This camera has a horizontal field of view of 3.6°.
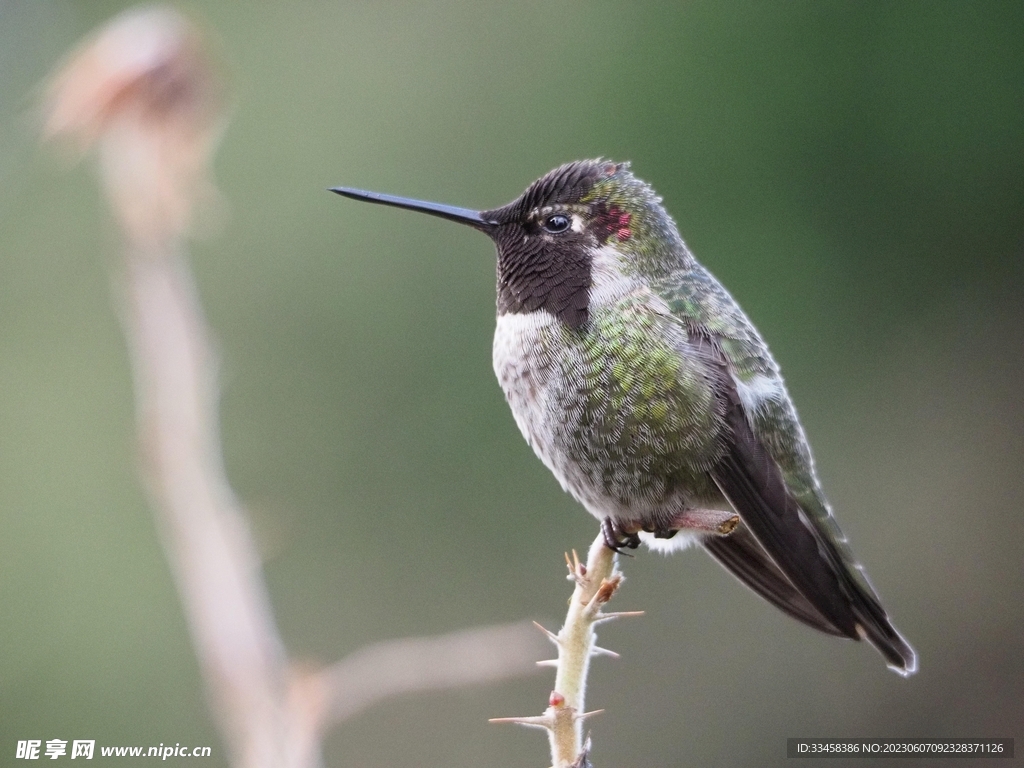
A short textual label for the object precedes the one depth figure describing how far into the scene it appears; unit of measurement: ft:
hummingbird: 6.13
